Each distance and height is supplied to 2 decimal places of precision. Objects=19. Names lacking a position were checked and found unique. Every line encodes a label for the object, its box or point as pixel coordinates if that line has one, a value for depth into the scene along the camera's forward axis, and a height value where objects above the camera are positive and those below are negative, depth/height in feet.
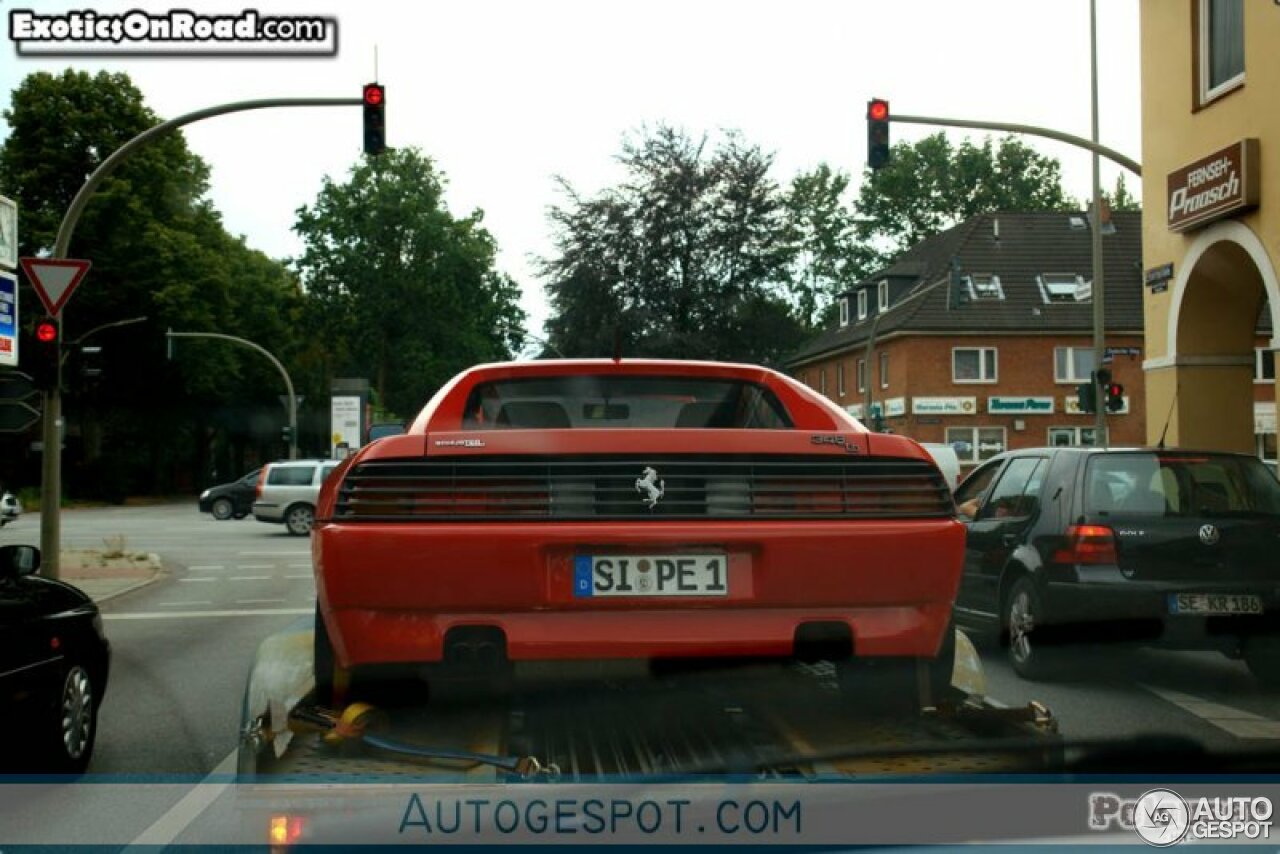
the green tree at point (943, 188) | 262.67 +41.68
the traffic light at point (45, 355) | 48.01 +2.36
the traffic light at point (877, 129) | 65.87 +13.19
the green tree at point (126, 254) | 176.76 +21.77
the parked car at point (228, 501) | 137.28 -7.63
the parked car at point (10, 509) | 124.06 -7.58
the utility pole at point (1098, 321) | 86.19 +5.62
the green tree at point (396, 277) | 229.04 +23.23
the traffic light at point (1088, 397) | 88.17 +0.88
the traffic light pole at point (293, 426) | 155.08 -0.56
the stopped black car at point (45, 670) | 18.24 -3.37
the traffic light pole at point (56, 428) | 49.83 -0.14
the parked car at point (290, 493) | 104.83 -5.37
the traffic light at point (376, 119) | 57.11 +12.24
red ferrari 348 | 12.29 -1.18
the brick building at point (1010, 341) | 182.39 +9.32
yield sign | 47.42 +4.86
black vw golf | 27.48 -2.94
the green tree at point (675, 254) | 141.08 +16.36
